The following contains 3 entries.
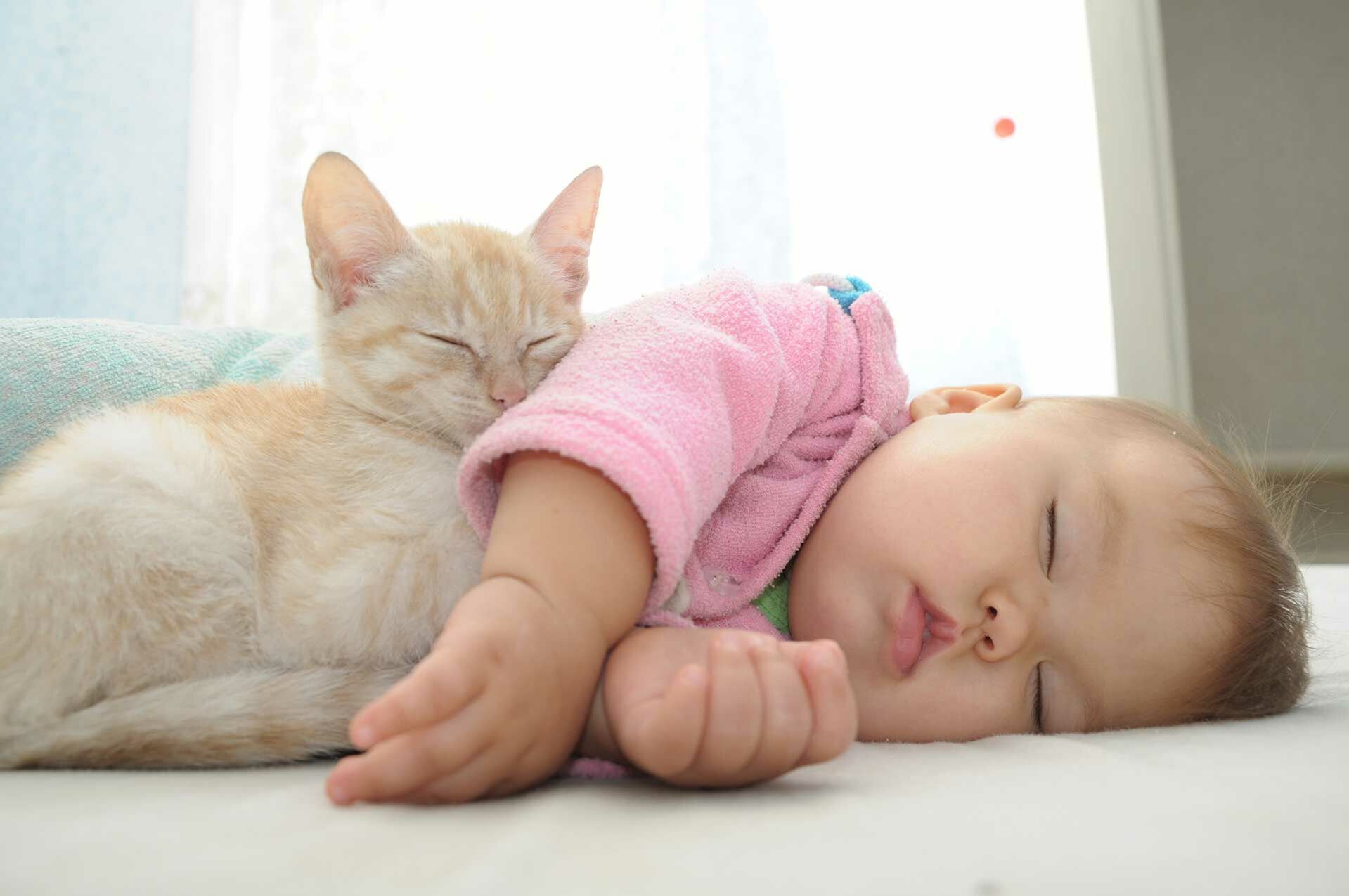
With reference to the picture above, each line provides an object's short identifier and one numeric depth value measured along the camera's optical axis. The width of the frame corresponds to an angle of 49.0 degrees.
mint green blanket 0.57
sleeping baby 0.35
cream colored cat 0.40
